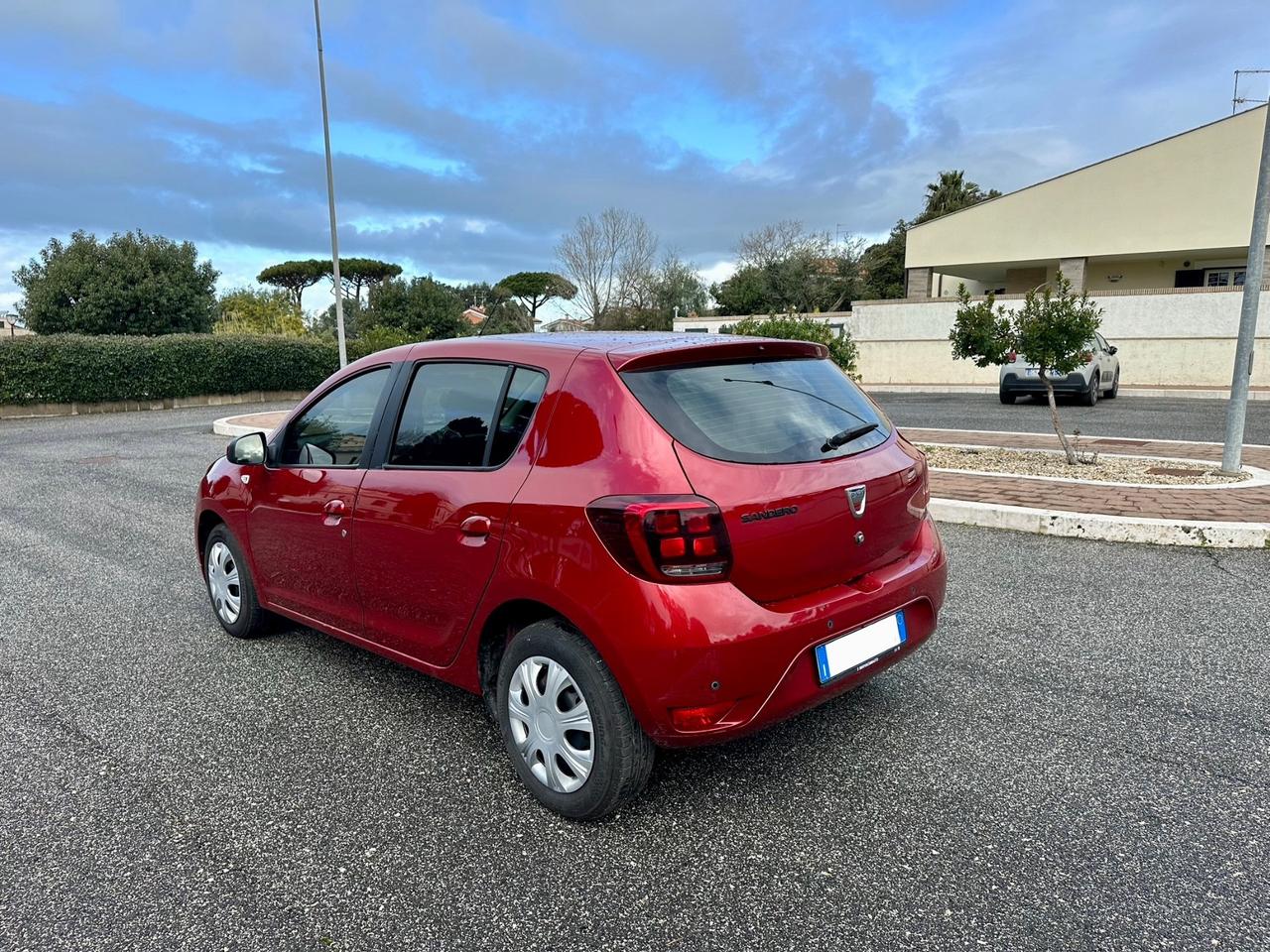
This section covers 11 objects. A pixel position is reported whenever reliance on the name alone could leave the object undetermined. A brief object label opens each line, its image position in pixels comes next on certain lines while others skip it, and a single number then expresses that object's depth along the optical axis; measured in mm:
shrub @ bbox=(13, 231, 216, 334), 29125
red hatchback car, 2387
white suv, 16422
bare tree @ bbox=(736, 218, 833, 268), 43844
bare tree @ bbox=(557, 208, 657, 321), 37406
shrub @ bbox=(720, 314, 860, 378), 11750
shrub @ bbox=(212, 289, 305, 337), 40000
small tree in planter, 8414
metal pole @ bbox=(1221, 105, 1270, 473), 7707
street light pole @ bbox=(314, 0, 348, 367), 18344
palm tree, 52875
